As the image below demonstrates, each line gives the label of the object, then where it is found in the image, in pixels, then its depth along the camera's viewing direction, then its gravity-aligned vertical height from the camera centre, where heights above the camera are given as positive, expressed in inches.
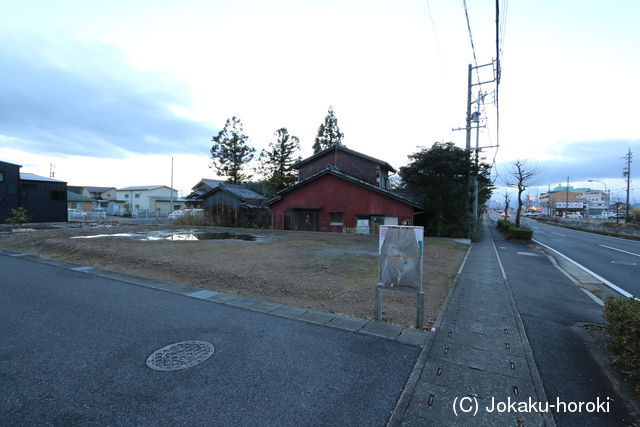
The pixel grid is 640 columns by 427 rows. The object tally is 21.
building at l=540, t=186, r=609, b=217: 3577.8 +206.0
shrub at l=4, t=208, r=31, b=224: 1040.1 -26.9
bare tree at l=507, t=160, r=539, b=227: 1131.3 +140.6
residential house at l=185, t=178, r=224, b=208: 2030.0 +221.6
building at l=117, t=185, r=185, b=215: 2271.9 +108.1
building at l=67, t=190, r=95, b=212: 1824.2 +55.5
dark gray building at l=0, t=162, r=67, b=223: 1096.2 +62.9
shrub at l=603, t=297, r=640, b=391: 129.2 -57.8
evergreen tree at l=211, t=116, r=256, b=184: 1754.4 +366.3
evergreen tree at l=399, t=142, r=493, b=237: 815.1 +93.9
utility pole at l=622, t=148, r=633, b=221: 1584.6 +245.5
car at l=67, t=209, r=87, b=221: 1417.3 -24.2
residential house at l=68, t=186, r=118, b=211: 2738.7 +178.8
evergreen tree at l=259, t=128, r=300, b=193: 1659.7 +326.7
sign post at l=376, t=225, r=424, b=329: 185.0 -32.6
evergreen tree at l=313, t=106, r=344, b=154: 1675.7 +472.8
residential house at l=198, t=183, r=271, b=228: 1143.6 +7.0
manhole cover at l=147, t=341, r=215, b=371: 137.5 -74.5
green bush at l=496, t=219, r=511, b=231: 1155.6 -48.5
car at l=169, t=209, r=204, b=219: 1163.9 -2.6
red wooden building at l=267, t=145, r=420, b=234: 861.2 +35.8
